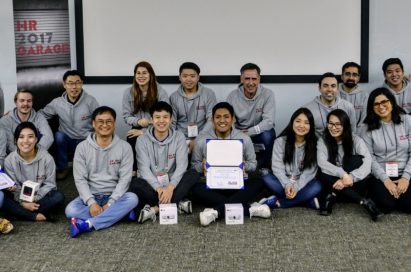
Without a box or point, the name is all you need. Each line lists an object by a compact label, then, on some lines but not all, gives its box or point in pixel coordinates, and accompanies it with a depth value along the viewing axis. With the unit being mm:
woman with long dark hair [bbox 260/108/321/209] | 4621
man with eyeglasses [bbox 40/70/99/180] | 5721
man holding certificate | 4434
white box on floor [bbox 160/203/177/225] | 4262
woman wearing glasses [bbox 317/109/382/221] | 4551
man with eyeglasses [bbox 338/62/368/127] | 5637
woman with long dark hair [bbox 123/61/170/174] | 5551
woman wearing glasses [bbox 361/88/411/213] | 4633
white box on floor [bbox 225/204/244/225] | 4234
